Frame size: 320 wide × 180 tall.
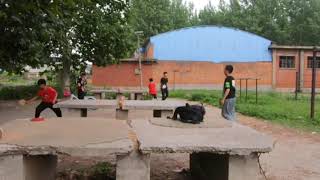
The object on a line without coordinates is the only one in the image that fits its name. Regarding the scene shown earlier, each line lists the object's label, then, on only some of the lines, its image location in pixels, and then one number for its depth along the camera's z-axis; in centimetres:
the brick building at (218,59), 2488
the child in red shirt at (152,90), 1456
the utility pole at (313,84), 917
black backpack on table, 460
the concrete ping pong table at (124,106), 706
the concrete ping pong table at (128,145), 346
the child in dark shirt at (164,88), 1450
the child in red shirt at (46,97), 752
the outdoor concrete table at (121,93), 1480
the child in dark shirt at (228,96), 676
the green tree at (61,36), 688
